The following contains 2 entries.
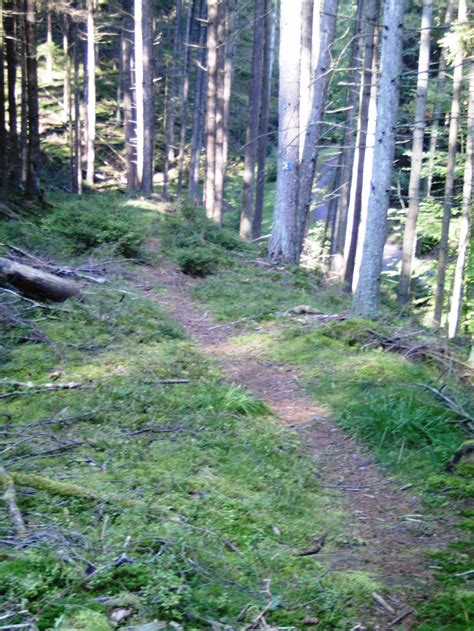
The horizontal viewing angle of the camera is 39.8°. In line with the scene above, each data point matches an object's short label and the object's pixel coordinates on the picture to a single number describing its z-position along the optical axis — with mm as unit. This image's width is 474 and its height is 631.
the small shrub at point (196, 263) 14680
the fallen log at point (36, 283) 8195
